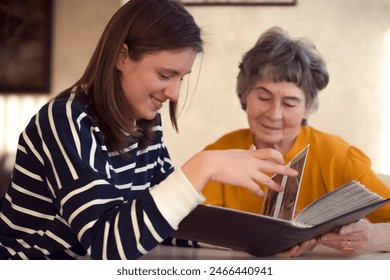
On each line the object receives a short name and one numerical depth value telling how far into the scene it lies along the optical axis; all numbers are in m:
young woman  1.97
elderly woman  2.66
